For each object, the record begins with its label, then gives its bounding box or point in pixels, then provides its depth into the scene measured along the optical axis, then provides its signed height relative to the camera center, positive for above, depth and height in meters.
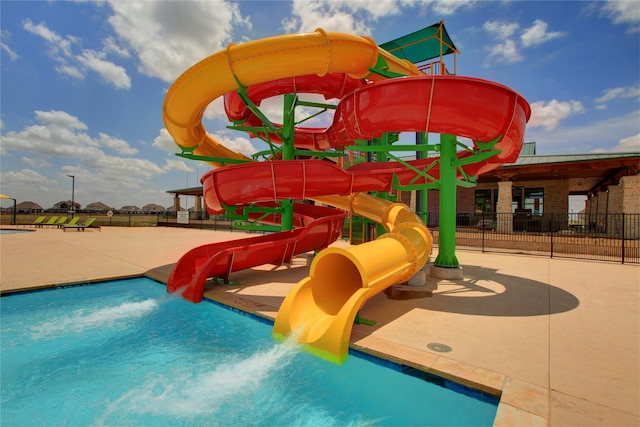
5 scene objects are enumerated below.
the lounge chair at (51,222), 30.66 -1.33
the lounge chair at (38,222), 31.48 -1.39
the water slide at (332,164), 5.29 +1.74
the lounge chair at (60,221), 30.23 -1.19
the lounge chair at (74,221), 29.52 -1.13
